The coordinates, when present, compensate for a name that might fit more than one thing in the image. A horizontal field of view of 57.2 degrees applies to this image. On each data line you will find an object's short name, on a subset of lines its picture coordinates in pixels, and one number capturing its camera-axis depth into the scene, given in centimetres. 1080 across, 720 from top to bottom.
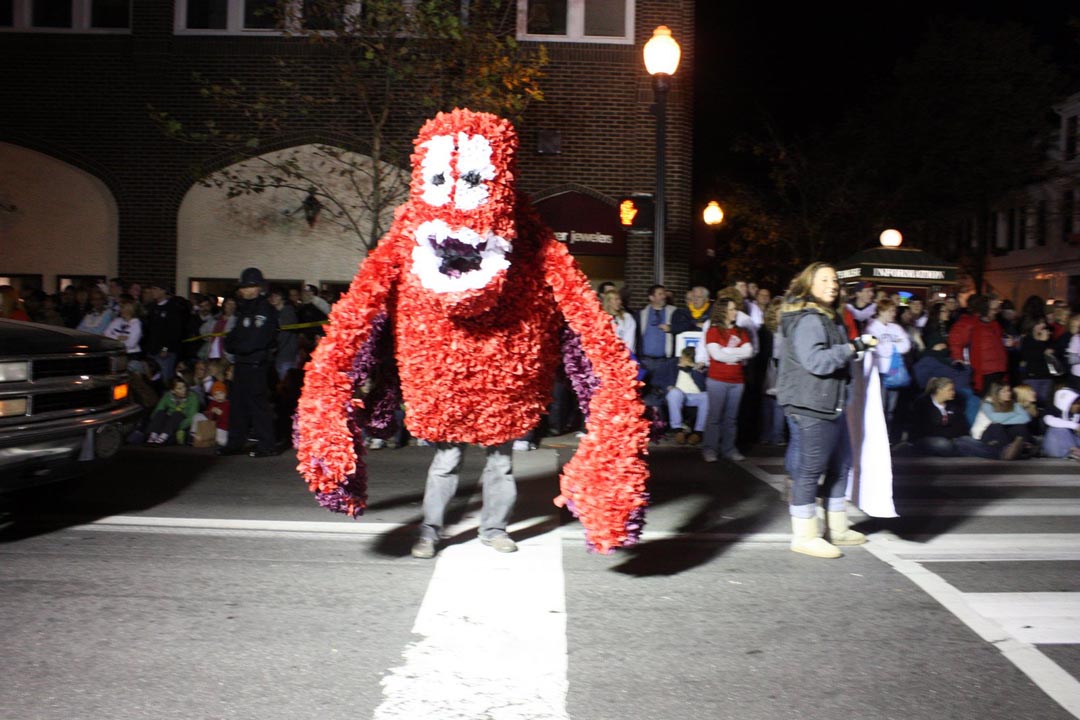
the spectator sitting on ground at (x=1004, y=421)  1060
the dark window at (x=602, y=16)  1741
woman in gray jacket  589
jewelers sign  1741
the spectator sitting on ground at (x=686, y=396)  1148
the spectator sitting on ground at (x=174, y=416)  1083
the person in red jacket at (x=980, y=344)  1156
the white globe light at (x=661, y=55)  1148
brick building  1728
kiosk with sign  2072
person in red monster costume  502
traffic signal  1213
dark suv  573
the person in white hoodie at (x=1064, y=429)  1060
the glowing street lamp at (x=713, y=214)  2012
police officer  965
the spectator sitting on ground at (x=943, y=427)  1071
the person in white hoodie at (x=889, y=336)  1094
